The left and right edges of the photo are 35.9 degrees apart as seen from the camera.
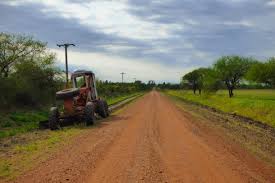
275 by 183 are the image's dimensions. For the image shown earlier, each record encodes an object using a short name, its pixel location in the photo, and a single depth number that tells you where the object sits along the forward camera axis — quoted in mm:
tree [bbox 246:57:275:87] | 57500
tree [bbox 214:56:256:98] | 75000
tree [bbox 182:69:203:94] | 131625
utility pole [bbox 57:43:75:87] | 45534
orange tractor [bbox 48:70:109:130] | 21314
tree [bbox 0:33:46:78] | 34238
